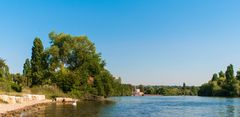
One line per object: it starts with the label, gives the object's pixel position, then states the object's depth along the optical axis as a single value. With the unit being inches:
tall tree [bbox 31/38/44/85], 1879.7
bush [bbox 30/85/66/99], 1701.2
